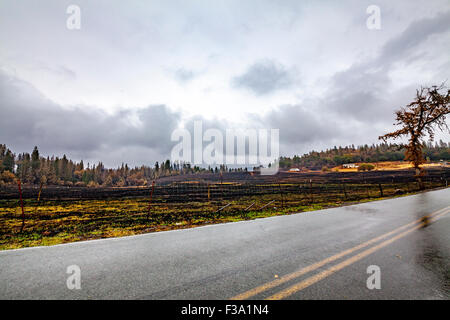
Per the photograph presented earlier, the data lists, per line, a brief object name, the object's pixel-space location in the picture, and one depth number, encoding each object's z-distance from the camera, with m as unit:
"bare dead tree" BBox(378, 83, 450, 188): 18.62
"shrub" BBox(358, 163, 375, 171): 119.26
